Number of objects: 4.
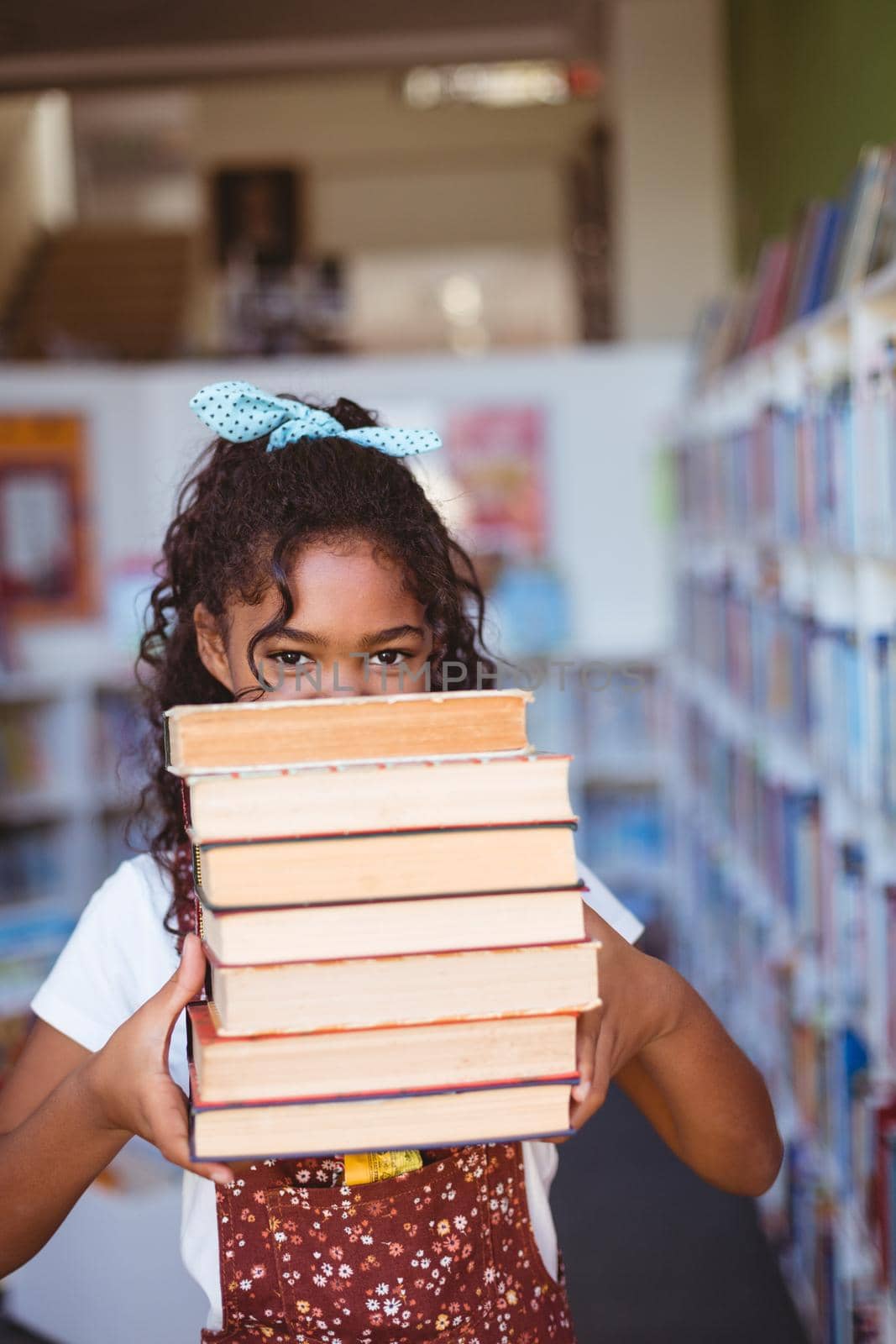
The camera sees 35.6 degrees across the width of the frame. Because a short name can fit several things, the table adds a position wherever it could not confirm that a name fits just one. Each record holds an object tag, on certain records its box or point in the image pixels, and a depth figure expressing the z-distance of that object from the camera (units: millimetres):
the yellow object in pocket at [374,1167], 1094
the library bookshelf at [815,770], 2094
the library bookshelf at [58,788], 4941
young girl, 1057
